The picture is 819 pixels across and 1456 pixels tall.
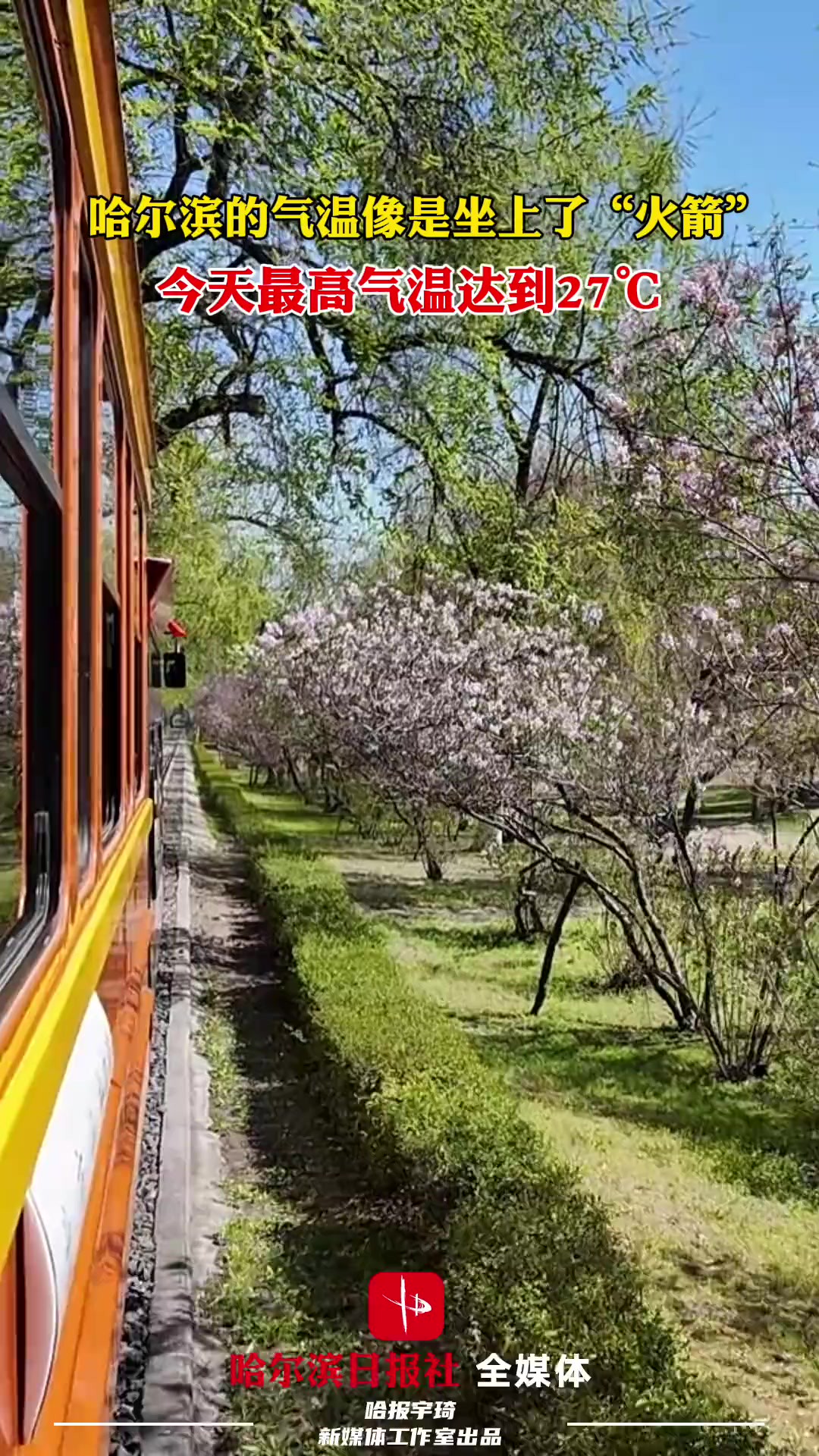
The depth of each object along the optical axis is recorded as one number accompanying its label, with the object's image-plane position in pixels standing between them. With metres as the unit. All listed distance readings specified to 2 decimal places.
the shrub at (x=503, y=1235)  2.25
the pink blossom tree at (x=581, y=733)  5.82
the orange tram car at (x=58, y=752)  0.98
